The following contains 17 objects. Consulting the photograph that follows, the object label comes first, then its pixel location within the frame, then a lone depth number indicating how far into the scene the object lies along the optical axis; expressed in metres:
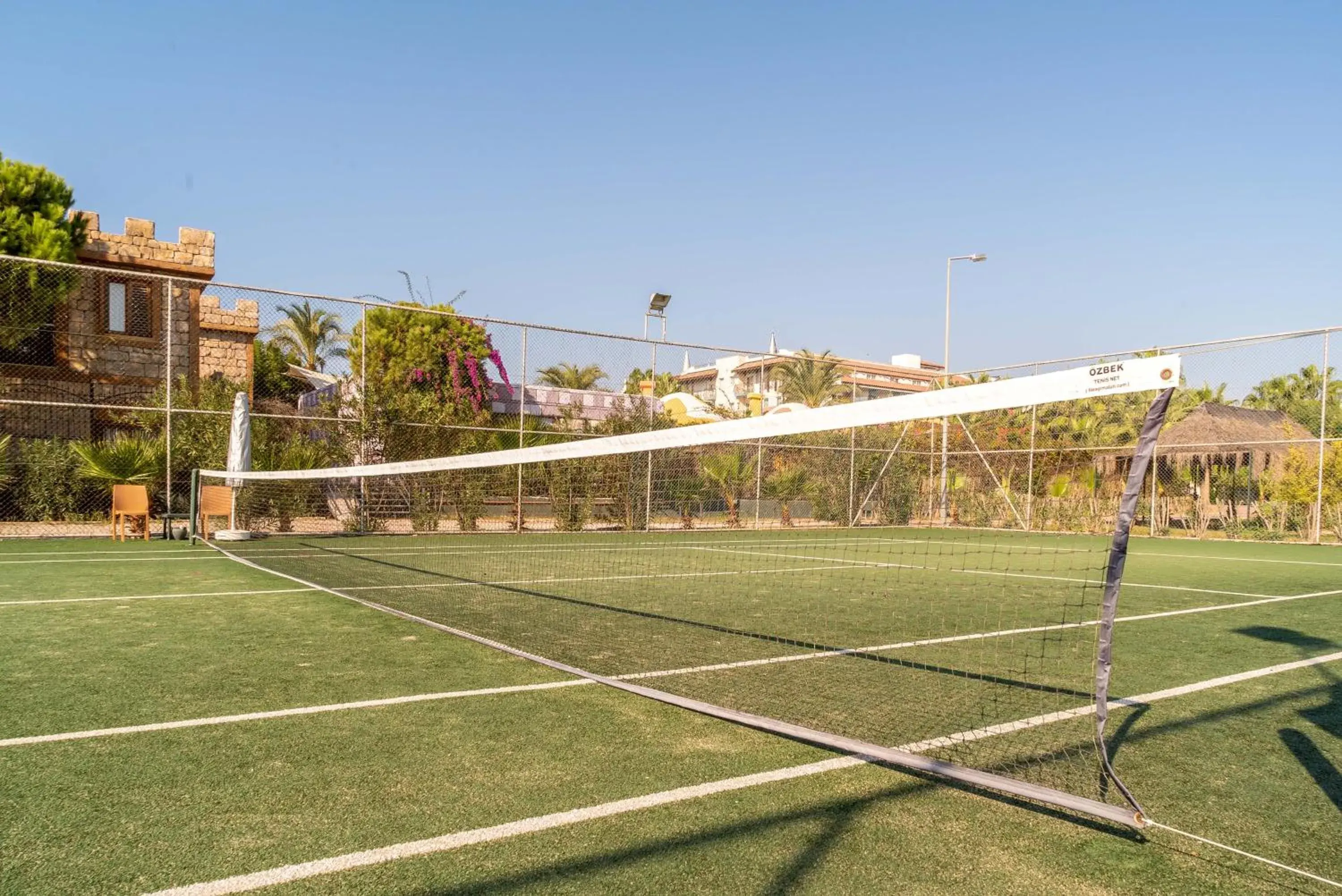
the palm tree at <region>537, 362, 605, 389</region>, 20.91
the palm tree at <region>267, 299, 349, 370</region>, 40.00
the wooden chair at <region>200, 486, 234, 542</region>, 13.38
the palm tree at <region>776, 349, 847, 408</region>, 47.66
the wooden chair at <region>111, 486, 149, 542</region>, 13.06
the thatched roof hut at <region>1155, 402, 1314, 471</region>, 19.86
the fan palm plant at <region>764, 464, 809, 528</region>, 21.98
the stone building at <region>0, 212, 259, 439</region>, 18.83
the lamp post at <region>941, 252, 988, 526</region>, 24.08
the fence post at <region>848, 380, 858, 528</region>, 22.92
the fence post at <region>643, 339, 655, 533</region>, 19.19
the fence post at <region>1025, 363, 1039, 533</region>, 22.61
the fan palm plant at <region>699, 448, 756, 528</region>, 21.27
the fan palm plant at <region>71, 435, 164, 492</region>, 14.48
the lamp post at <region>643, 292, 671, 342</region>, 24.53
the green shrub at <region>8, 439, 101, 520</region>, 14.80
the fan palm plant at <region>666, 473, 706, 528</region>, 19.98
